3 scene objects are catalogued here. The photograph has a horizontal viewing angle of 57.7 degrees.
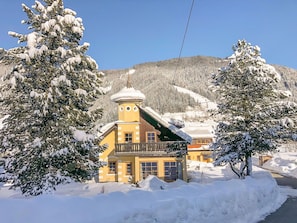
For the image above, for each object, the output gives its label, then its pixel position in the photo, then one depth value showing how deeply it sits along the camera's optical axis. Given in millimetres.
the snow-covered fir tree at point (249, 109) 17375
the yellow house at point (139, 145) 23906
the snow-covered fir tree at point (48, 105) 11625
